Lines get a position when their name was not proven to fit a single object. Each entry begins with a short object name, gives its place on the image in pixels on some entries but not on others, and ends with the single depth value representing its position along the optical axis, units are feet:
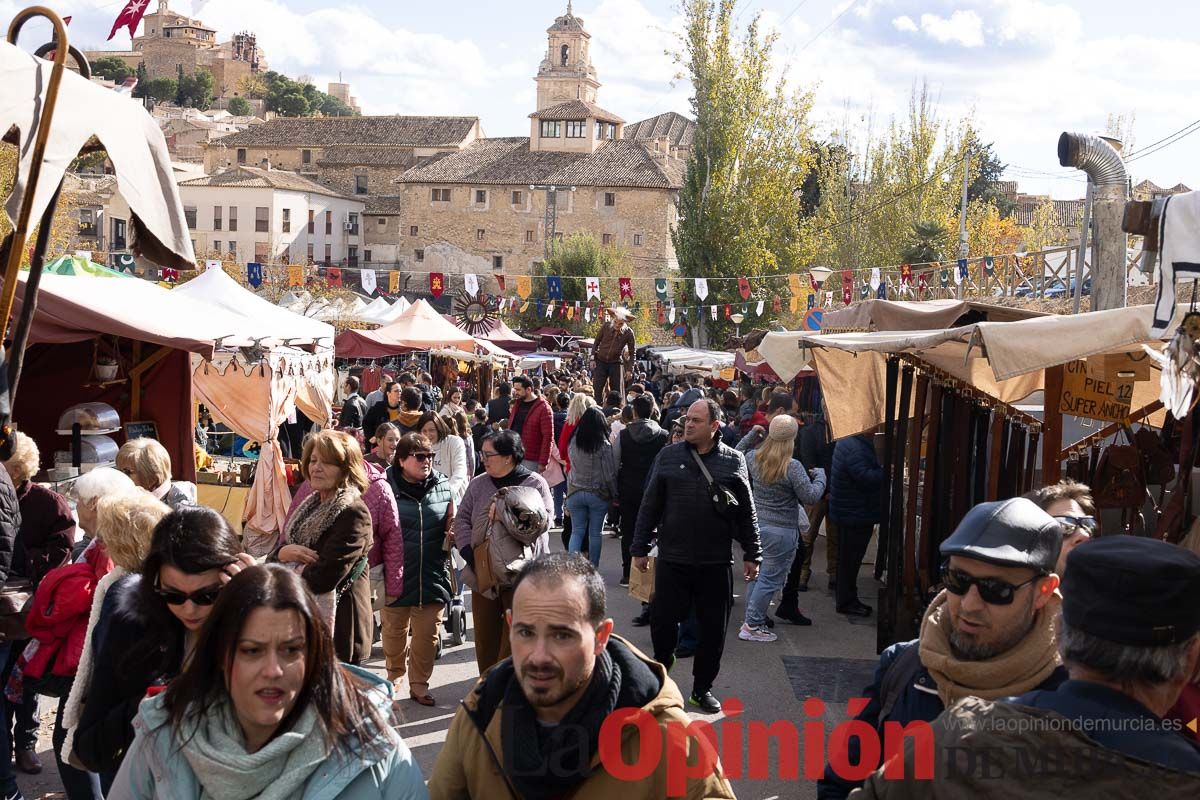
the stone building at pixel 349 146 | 274.57
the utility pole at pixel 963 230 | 104.29
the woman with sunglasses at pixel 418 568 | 22.86
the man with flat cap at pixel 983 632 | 9.66
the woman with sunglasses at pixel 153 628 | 11.54
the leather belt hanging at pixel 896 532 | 27.27
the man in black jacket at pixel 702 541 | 22.95
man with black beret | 6.63
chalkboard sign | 29.68
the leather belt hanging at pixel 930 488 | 26.89
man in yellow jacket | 9.14
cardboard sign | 20.92
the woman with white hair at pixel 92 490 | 16.90
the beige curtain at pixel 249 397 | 34.42
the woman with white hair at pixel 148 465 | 19.52
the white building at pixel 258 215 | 253.24
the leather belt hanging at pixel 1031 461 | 23.79
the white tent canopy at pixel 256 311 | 35.01
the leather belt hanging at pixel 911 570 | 26.91
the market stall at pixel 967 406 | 18.45
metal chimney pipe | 27.27
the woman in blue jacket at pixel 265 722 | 8.87
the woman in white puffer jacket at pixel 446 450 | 29.35
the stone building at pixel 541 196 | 228.84
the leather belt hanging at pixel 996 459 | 24.03
